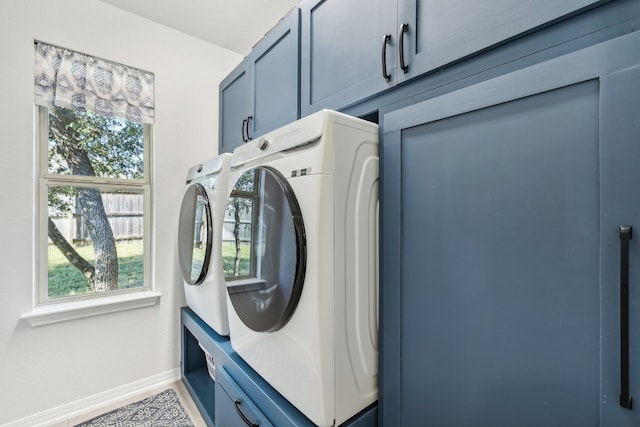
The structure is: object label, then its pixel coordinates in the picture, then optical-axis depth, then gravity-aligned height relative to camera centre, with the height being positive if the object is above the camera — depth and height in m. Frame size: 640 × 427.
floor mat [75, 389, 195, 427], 1.84 -1.35
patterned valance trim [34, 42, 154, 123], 1.80 +0.86
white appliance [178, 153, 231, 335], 1.62 -0.18
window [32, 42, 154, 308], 1.87 +0.25
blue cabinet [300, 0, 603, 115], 0.75 +0.58
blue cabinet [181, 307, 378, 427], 1.05 -0.78
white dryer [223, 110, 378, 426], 0.92 -0.18
